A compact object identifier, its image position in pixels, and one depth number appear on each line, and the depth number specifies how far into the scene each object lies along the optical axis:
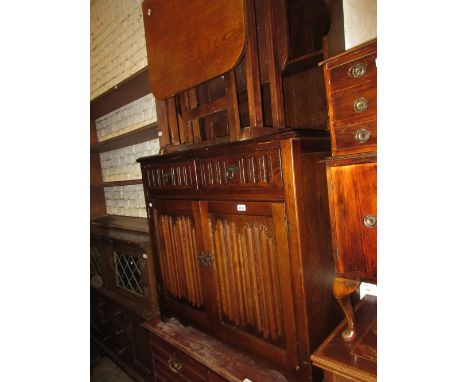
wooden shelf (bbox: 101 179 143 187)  2.62
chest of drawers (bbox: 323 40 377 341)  0.85
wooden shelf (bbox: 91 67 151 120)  2.27
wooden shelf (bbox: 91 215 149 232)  2.72
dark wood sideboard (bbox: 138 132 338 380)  1.09
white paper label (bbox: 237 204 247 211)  1.23
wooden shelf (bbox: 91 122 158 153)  2.44
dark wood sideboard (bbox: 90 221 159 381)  2.26
